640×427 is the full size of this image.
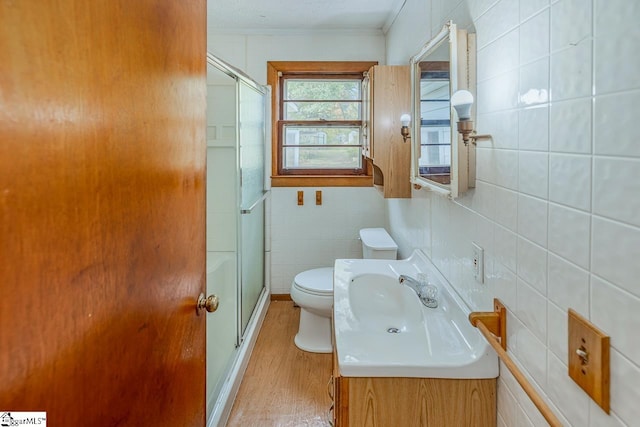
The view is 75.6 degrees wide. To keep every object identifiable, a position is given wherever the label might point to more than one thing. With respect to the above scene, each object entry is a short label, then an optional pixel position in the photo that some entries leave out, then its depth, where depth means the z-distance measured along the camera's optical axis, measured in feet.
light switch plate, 2.35
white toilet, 8.44
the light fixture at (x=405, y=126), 6.95
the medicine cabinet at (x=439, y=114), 4.46
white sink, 3.86
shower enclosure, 7.43
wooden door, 1.52
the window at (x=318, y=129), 10.93
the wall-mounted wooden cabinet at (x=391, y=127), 7.44
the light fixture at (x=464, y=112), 4.06
